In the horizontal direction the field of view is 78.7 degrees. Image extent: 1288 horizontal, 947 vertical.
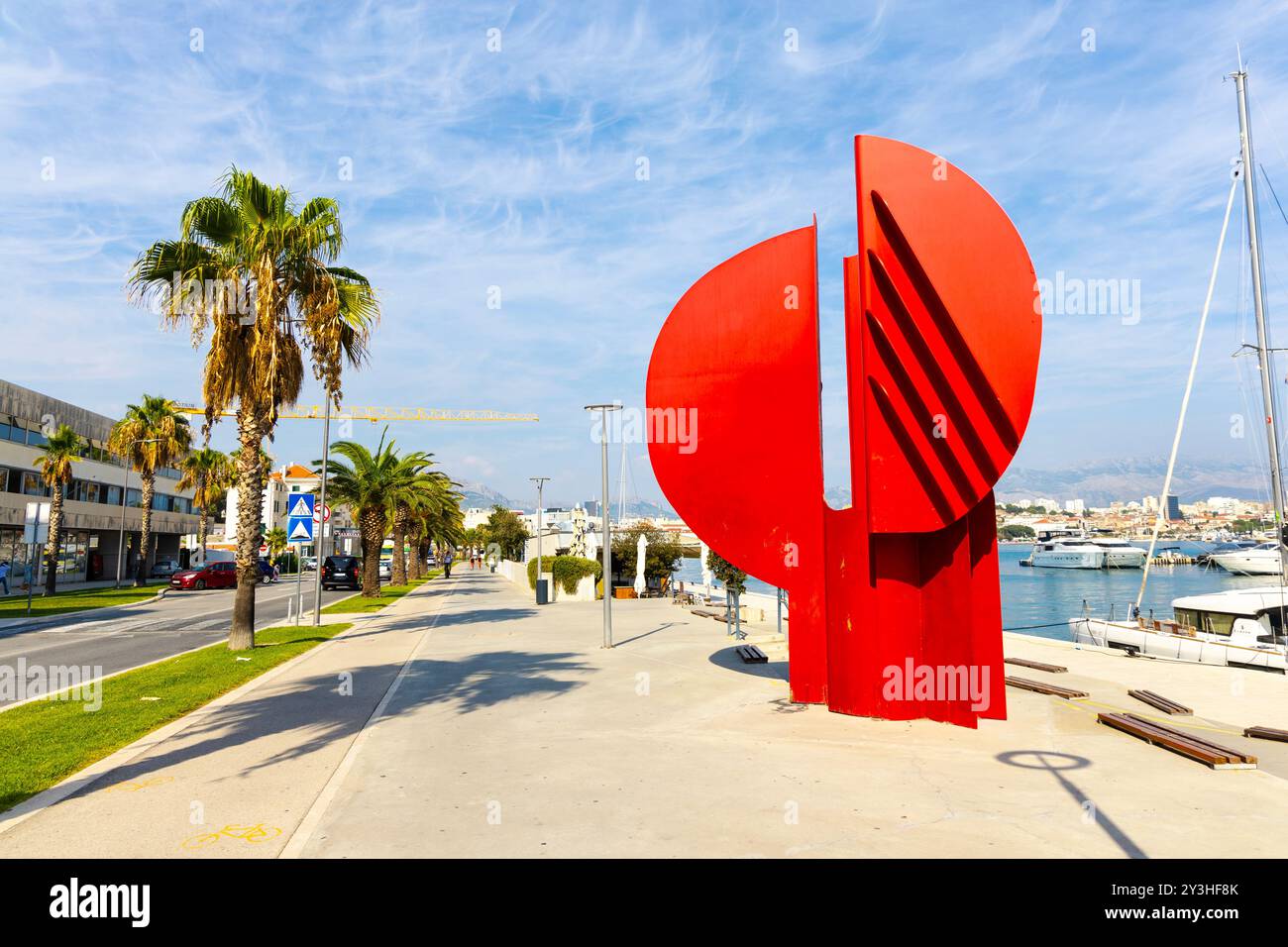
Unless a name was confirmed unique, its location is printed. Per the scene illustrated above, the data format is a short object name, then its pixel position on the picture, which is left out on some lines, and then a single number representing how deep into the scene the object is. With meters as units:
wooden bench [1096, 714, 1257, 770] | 7.46
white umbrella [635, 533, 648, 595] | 33.64
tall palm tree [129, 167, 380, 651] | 15.73
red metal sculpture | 8.74
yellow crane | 112.94
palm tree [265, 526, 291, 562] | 58.88
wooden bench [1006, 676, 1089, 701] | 11.19
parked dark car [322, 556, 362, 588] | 39.53
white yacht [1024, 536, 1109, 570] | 106.50
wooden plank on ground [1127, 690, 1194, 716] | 10.32
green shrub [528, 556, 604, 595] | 32.16
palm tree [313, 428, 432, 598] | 32.78
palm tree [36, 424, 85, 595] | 35.83
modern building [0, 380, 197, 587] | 40.03
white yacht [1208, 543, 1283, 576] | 72.75
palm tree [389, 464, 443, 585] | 33.84
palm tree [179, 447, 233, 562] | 50.25
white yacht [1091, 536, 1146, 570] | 107.44
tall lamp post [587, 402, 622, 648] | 16.62
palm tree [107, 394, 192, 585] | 39.44
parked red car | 38.22
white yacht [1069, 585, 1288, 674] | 18.25
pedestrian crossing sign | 19.66
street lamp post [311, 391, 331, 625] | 20.38
